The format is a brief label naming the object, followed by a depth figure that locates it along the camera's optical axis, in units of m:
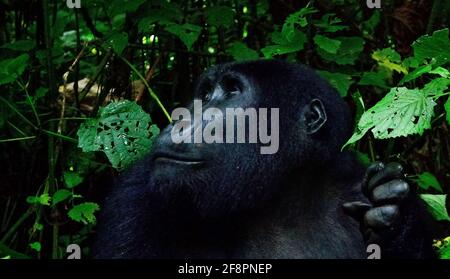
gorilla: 2.98
